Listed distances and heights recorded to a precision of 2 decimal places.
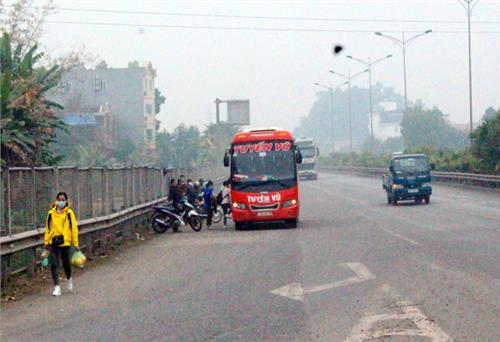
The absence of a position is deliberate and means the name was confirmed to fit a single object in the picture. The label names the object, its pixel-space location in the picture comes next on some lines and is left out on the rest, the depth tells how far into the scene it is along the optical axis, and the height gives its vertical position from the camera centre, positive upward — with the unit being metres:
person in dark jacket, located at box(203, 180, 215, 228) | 31.81 -1.48
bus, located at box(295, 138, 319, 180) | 79.81 -0.35
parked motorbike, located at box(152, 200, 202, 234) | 29.91 -1.93
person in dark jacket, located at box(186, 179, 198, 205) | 33.97 -1.30
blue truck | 39.62 -1.07
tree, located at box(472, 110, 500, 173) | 51.31 +0.39
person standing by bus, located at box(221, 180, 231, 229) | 32.38 -1.73
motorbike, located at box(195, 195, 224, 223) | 33.08 -1.93
